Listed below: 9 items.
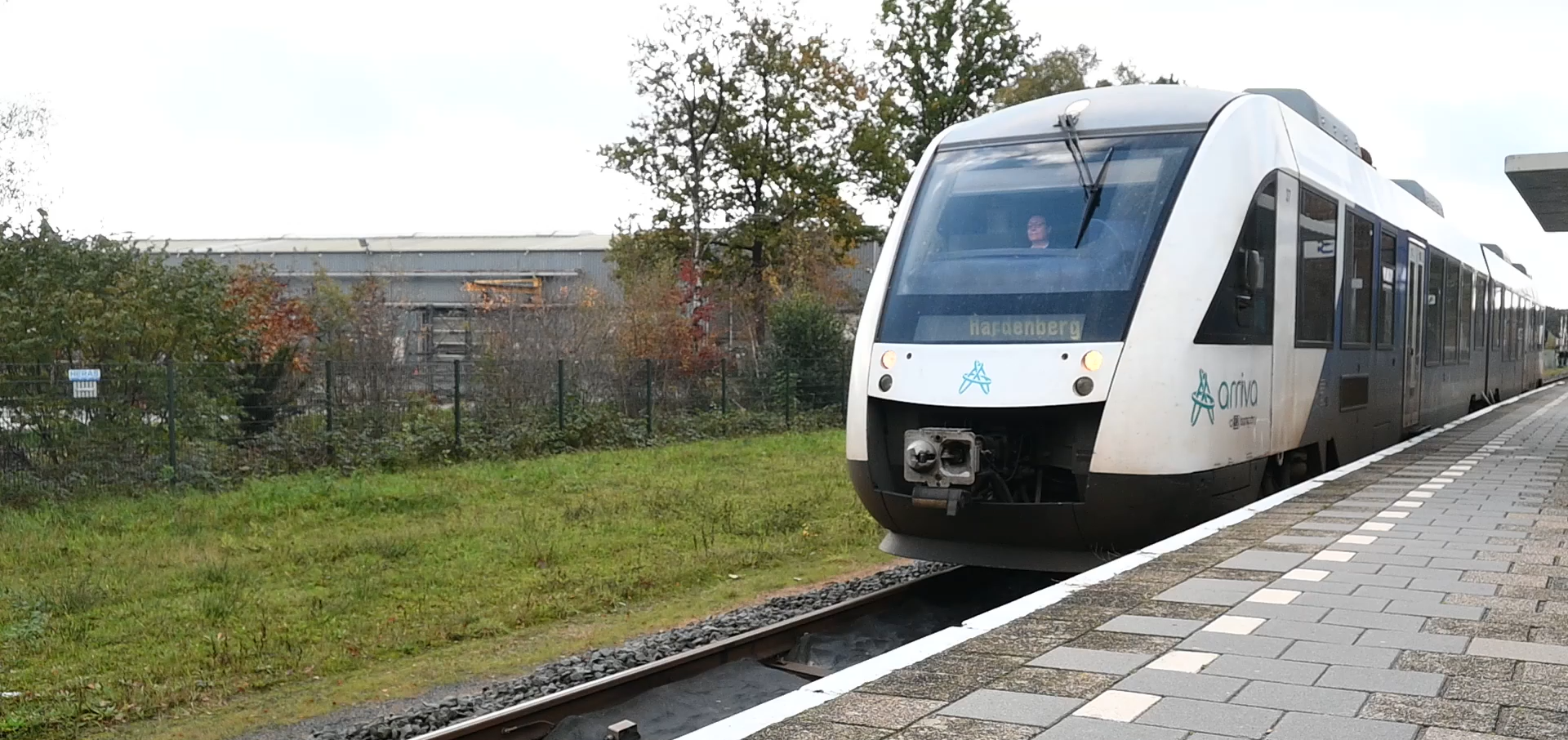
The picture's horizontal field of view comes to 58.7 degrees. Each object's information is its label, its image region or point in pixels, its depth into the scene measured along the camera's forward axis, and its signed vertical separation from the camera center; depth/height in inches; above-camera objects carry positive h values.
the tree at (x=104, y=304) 666.2 +16.8
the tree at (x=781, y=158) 1395.2 +186.7
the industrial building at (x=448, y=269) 1786.4 +116.9
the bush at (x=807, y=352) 1194.6 -11.0
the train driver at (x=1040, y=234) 359.9 +27.4
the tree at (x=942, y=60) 1584.6 +319.7
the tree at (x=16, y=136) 981.2 +145.0
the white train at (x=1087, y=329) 338.6 +2.8
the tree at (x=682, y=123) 1339.8 +210.7
